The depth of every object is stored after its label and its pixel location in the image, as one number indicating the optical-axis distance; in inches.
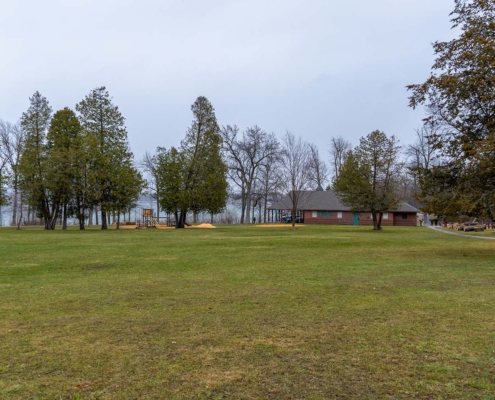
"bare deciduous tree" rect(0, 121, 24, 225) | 1948.7
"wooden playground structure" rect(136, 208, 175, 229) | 1969.9
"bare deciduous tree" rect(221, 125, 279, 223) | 2785.4
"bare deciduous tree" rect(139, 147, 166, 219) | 1984.9
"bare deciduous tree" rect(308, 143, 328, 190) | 2967.3
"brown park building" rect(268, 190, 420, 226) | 2527.1
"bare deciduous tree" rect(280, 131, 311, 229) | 1825.8
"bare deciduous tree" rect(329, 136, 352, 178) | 3051.2
